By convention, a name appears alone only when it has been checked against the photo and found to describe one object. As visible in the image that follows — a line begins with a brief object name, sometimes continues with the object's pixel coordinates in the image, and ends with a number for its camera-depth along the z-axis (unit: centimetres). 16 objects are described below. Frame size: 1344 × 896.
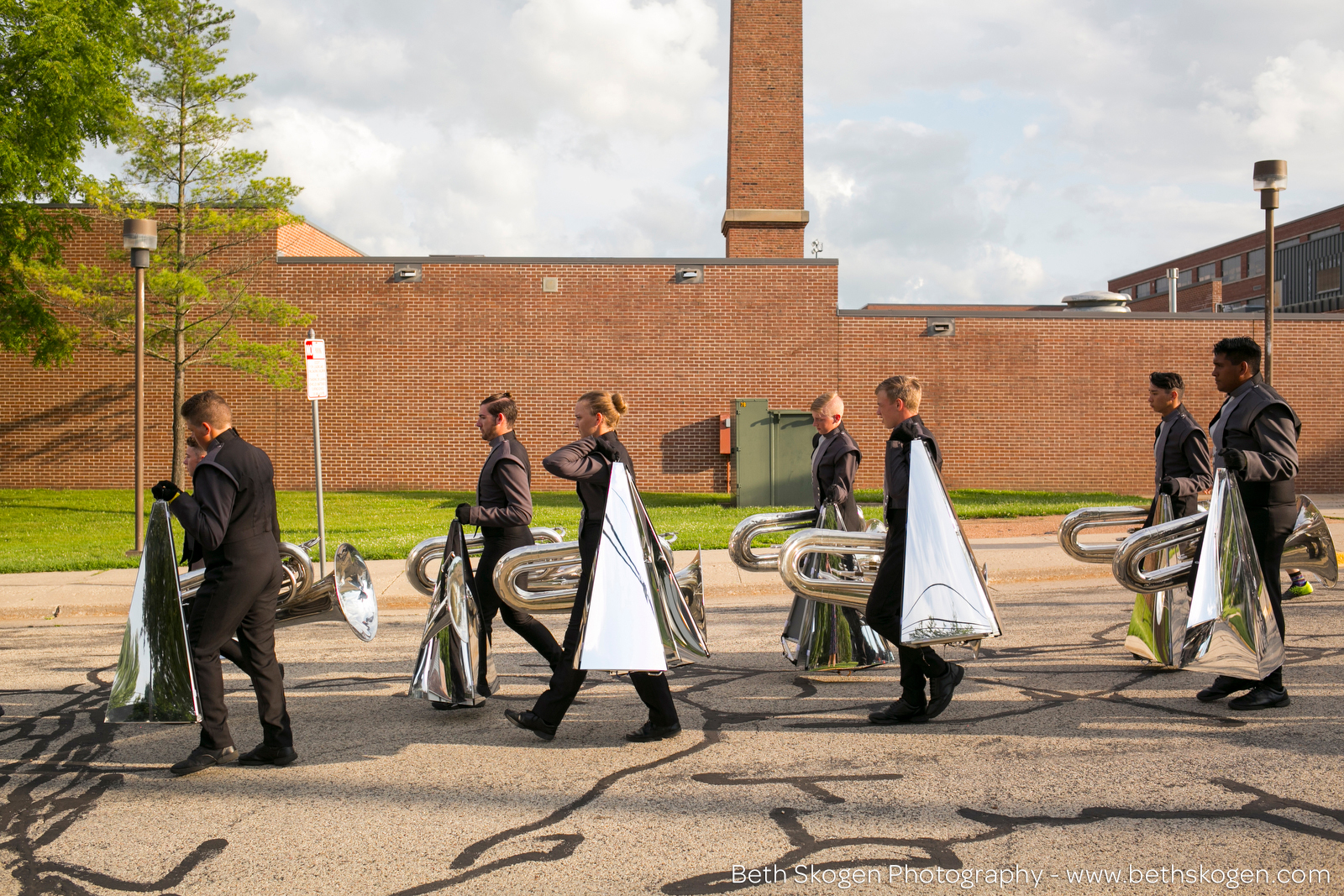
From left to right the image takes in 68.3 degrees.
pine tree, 1745
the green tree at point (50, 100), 1423
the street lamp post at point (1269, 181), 1184
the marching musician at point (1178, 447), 615
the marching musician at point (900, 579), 516
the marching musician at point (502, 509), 559
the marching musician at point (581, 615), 503
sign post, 1068
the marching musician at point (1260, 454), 532
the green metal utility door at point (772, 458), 1814
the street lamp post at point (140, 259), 1196
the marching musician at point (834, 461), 644
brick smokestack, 2311
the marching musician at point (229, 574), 455
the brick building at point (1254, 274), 3897
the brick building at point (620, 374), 2080
